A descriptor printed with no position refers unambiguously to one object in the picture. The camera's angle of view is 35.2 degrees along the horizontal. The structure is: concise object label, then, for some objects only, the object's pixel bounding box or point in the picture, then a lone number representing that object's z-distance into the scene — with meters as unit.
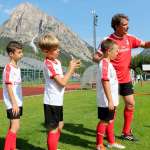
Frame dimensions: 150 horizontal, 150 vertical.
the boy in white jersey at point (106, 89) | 3.48
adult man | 3.95
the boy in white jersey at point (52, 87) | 3.20
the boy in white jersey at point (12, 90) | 3.31
